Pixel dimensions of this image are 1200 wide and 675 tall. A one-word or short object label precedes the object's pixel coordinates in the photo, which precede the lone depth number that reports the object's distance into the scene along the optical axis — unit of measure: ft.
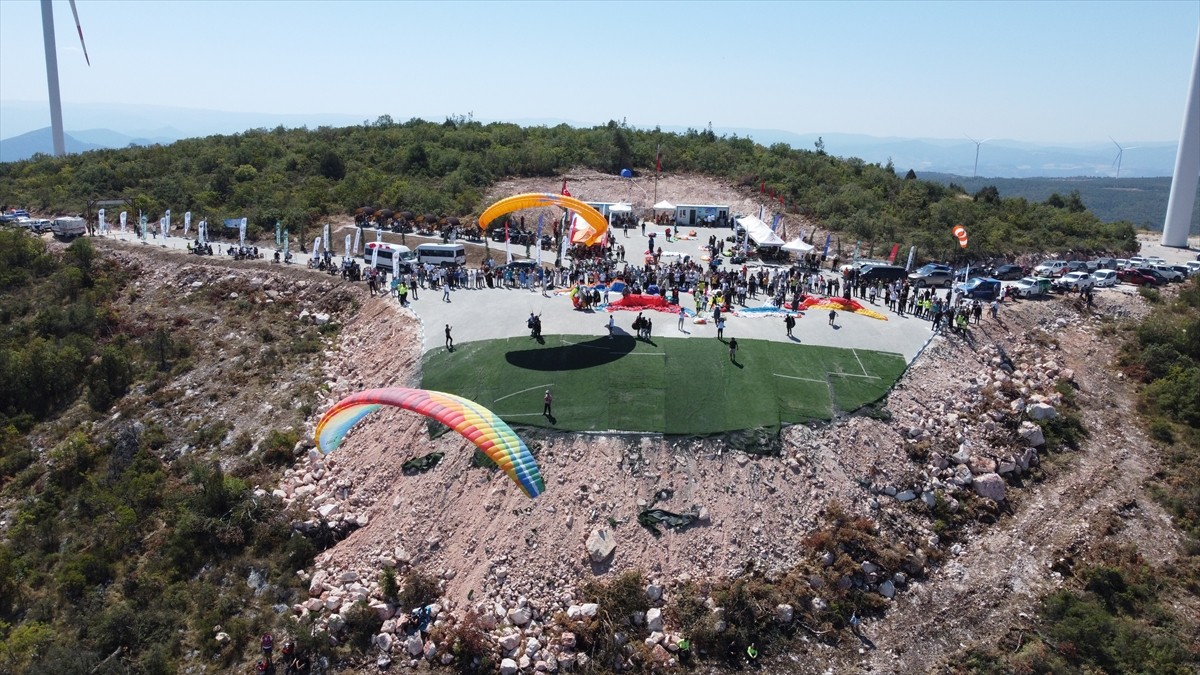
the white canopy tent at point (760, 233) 137.59
